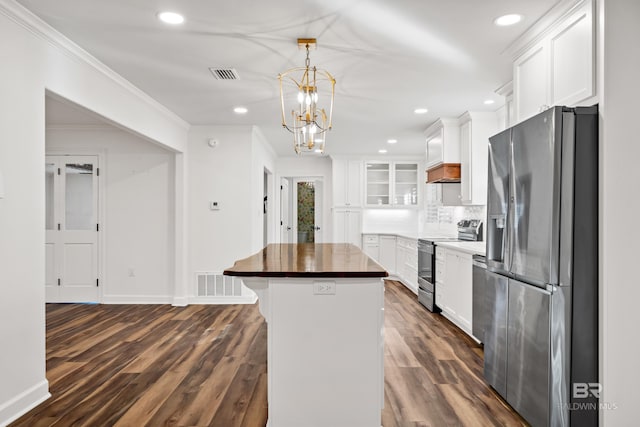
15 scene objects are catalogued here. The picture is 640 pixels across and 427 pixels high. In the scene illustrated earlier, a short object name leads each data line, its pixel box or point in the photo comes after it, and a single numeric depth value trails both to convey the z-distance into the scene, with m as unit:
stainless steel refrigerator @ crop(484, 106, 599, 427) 2.04
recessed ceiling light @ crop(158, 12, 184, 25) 2.48
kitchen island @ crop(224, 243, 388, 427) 2.22
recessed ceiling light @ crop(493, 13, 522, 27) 2.52
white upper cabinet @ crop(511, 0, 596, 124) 2.21
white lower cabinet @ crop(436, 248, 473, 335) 3.99
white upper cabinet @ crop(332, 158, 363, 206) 8.13
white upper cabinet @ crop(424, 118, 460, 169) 5.13
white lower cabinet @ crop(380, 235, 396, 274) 7.57
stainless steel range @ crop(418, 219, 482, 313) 5.04
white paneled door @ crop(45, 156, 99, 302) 5.49
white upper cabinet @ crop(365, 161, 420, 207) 8.13
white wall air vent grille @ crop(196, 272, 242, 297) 5.51
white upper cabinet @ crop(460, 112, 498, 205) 4.74
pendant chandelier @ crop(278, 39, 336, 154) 2.79
